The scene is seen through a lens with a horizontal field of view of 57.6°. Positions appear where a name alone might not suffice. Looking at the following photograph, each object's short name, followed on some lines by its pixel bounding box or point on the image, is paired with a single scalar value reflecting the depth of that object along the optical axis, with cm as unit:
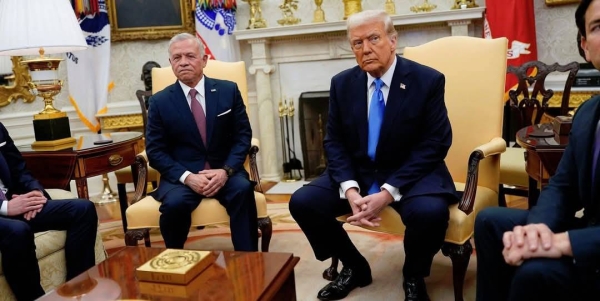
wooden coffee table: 170
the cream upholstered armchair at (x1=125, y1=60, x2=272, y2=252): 270
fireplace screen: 511
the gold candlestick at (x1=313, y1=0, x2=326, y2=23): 484
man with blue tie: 234
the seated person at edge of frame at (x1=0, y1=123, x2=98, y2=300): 223
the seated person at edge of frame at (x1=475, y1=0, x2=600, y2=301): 151
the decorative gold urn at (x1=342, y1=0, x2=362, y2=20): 468
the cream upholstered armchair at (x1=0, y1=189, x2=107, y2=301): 243
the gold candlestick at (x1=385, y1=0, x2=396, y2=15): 466
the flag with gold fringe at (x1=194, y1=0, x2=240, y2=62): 495
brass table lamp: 301
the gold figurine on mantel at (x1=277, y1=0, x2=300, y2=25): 489
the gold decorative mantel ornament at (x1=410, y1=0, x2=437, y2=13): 454
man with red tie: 269
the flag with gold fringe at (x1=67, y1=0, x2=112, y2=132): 491
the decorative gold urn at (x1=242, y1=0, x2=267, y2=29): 498
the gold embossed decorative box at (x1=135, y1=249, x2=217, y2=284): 176
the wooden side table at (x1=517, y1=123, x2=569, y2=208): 218
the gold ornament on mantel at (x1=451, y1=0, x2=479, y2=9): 445
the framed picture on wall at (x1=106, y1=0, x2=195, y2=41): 510
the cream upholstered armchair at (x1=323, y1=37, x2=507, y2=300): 255
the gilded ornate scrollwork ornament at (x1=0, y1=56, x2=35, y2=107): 479
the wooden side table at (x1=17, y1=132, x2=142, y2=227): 296
